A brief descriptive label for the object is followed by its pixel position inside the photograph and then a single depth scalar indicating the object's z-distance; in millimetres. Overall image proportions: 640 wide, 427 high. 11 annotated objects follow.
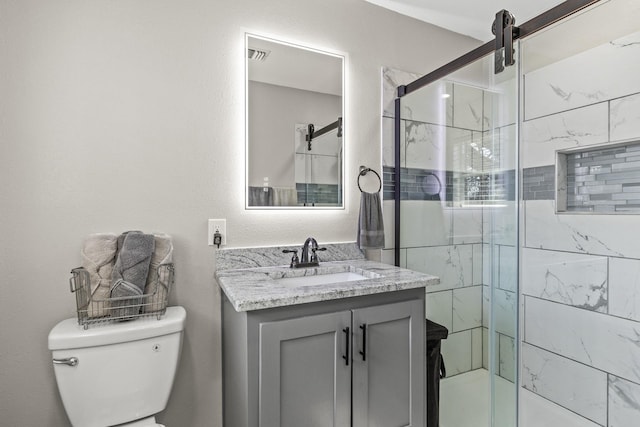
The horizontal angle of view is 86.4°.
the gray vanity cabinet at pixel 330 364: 1216
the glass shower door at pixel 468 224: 1427
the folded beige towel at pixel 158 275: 1418
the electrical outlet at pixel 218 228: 1657
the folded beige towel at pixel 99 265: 1317
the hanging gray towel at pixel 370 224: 1926
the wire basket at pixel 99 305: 1301
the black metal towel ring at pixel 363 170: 2027
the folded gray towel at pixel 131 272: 1316
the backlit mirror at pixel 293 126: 1768
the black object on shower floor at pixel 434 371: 1696
